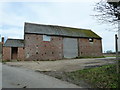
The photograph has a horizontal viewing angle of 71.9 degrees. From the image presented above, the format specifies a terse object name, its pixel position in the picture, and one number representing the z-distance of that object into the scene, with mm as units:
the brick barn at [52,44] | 17118
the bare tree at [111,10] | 4715
